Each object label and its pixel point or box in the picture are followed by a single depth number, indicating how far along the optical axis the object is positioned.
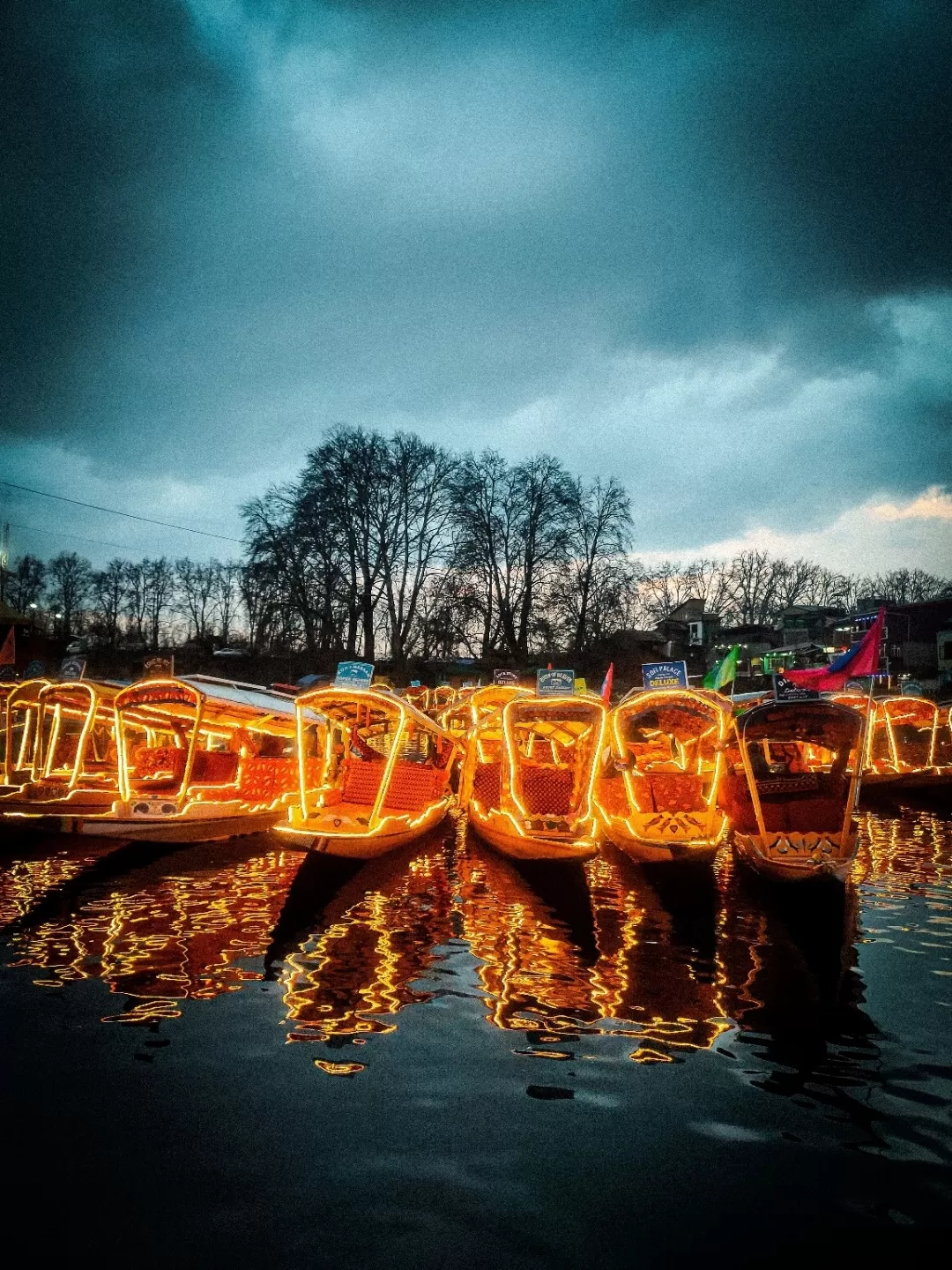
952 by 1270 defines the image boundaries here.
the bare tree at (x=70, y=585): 62.62
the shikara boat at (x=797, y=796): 9.95
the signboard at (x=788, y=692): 10.95
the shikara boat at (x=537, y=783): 11.20
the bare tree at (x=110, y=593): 63.41
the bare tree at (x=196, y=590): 67.38
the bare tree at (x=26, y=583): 59.19
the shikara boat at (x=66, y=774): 13.44
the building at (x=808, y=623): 63.28
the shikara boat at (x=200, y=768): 12.70
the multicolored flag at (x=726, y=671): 16.25
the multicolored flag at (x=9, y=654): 17.25
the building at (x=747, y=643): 61.84
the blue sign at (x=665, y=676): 12.30
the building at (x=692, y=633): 64.19
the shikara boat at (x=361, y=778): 11.01
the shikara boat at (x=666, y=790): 10.98
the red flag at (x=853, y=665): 19.70
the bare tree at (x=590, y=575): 45.38
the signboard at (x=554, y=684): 12.10
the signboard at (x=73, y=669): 14.76
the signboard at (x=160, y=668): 14.64
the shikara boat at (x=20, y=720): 15.38
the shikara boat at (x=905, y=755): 20.66
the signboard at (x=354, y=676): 11.68
